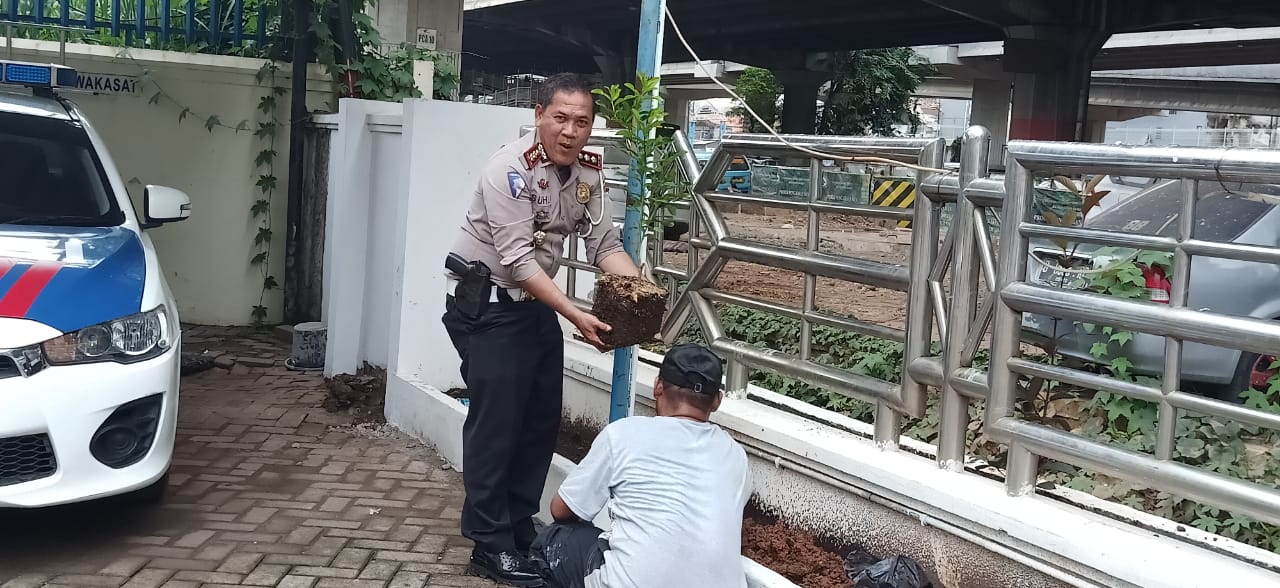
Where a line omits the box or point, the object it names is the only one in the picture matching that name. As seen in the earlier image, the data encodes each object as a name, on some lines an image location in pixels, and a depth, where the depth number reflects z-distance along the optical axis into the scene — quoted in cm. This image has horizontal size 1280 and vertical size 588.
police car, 376
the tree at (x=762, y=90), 3316
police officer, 373
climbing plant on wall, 854
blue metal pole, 362
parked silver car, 376
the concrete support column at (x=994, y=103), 4209
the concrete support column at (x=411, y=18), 1084
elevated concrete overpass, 2528
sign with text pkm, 1084
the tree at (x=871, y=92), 3297
